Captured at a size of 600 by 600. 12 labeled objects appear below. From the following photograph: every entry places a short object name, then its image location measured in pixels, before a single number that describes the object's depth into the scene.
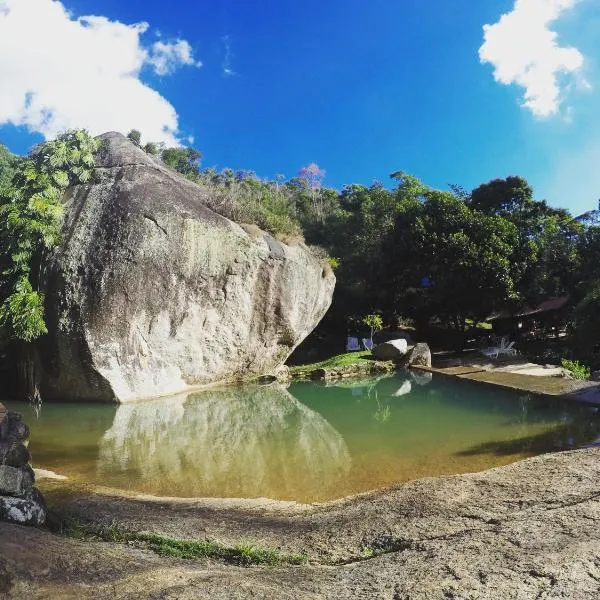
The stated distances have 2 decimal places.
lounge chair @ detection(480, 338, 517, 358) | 21.80
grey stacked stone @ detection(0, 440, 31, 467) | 4.99
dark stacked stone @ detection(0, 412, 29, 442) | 5.31
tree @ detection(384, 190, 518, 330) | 24.09
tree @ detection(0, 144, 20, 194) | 29.54
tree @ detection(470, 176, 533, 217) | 28.69
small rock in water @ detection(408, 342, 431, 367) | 20.97
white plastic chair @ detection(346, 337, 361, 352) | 26.95
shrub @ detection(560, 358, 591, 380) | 14.75
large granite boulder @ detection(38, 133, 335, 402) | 15.31
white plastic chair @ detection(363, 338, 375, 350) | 24.44
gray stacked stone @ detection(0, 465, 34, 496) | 4.64
